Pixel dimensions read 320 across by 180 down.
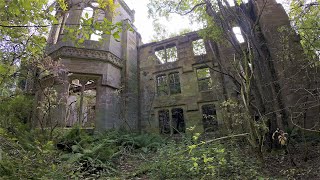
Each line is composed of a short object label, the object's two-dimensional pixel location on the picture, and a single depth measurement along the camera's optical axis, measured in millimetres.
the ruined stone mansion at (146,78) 10852
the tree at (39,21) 1991
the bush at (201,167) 4199
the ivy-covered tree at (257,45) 7062
